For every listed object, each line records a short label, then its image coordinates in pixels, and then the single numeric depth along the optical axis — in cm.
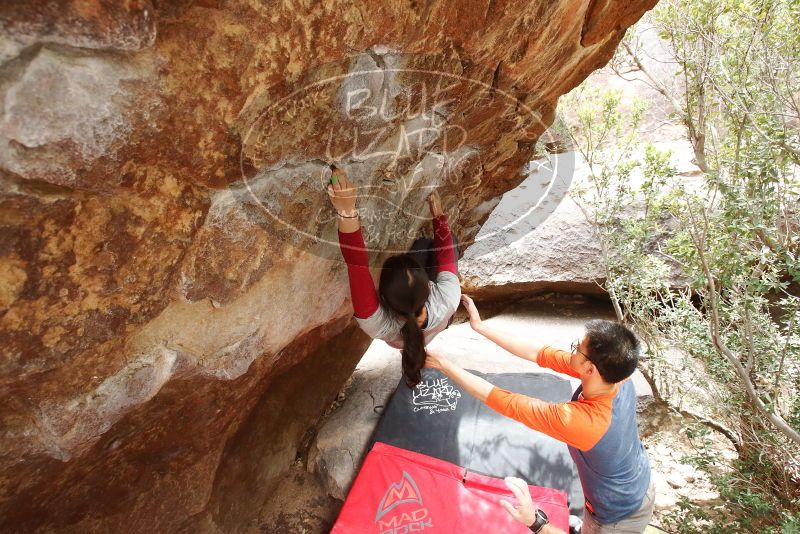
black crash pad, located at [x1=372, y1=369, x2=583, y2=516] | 418
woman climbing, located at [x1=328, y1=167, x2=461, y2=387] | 269
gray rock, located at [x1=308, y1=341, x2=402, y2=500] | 434
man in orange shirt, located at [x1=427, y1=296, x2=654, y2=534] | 253
